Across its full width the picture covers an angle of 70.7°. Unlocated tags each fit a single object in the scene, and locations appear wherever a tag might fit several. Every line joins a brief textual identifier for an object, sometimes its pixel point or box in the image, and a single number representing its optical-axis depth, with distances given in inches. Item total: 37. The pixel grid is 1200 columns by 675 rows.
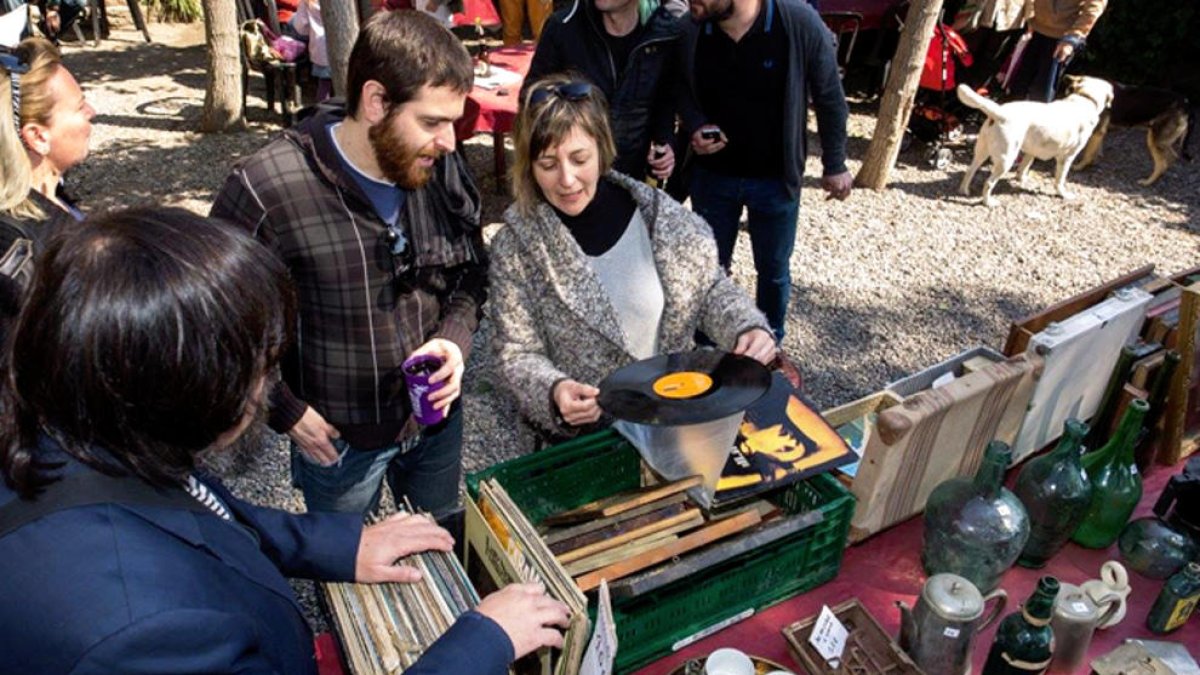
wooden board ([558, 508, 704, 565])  66.8
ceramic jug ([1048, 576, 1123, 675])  67.7
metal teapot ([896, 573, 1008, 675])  64.1
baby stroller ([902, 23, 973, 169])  301.1
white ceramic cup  64.0
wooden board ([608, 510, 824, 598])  62.4
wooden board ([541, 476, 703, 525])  71.9
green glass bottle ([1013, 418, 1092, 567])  75.4
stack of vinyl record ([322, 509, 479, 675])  56.5
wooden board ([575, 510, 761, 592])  64.4
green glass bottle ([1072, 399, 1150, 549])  78.6
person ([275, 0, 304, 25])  354.6
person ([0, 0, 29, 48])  100.9
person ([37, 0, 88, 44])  369.1
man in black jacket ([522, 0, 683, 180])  146.2
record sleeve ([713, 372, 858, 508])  73.8
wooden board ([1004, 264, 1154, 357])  91.4
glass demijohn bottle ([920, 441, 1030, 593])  70.8
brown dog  297.0
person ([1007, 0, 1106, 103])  273.4
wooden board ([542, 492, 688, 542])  69.7
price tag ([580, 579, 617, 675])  55.8
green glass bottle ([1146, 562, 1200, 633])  70.9
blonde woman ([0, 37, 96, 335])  78.2
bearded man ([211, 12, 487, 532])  77.4
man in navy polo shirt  147.3
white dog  263.3
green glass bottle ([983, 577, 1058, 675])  62.2
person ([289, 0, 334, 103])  299.0
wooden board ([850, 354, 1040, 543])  75.7
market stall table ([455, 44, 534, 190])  221.0
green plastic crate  66.6
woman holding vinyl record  87.4
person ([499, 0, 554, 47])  341.4
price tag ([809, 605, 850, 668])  67.2
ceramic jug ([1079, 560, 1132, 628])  70.9
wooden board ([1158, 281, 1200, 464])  86.7
